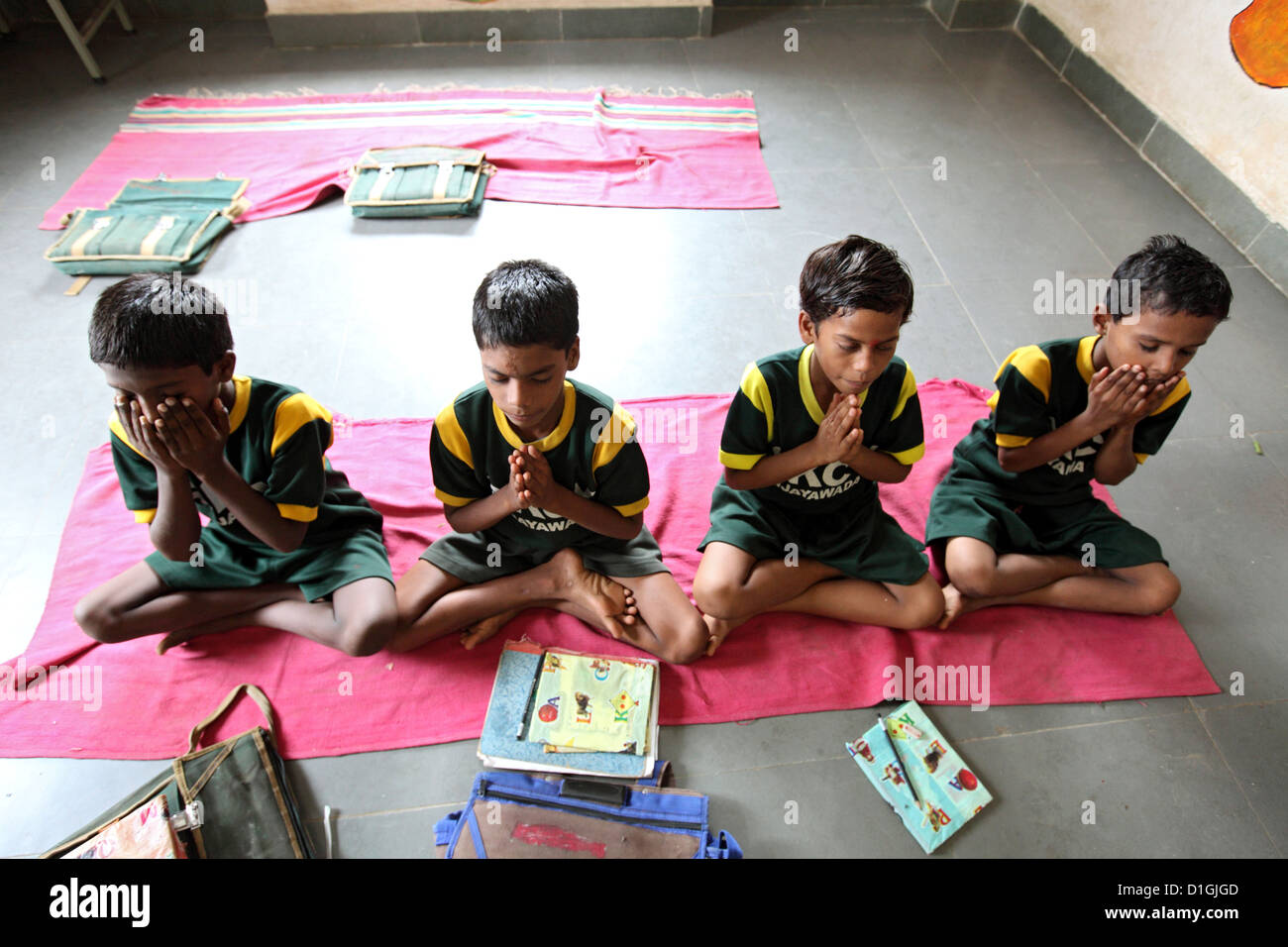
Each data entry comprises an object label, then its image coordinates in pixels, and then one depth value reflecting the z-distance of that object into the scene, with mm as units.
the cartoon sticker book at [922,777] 1463
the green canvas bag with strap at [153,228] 2629
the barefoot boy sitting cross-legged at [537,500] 1283
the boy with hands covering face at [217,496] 1233
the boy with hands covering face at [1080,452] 1427
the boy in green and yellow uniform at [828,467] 1351
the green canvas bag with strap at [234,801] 1386
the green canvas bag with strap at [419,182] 2936
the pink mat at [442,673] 1571
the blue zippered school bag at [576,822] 1400
